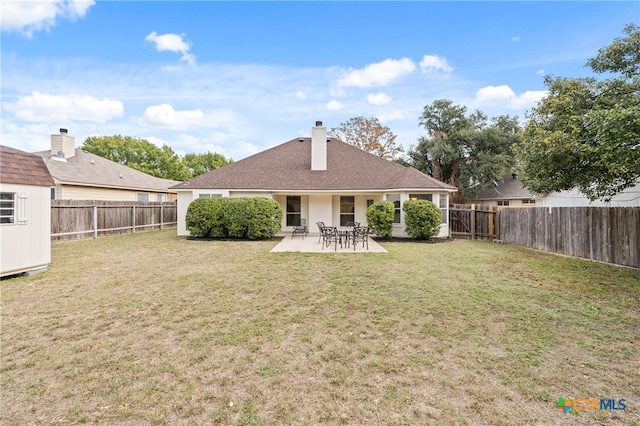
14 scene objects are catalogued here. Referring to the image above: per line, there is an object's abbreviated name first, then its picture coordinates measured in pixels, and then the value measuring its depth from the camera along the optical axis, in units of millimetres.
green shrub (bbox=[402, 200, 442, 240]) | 13242
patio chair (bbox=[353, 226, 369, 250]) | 11086
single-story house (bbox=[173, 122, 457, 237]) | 14570
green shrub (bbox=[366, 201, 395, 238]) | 13586
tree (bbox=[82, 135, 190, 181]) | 43156
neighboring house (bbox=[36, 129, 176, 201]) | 16641
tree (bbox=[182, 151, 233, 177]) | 52469
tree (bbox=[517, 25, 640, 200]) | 5773
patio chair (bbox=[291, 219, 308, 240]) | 13883
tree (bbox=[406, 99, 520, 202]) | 23547
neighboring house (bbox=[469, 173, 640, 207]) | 10366
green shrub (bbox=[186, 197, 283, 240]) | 13445
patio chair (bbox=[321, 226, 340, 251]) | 11275
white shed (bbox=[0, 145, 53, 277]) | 6422
